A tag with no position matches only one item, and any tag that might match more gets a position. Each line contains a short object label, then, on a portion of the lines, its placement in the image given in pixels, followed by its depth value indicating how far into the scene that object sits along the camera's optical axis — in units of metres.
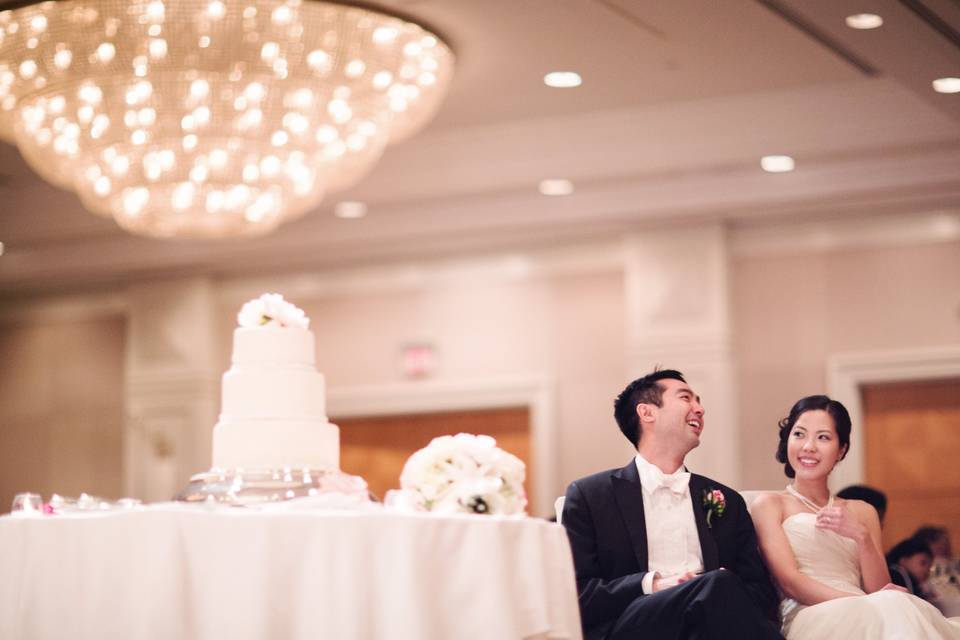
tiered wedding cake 5.30
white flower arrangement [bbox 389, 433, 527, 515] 4.11
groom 4.49
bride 4.59
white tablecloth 3.82
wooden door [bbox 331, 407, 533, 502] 10.55
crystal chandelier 6.25
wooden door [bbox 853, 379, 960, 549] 9.34
